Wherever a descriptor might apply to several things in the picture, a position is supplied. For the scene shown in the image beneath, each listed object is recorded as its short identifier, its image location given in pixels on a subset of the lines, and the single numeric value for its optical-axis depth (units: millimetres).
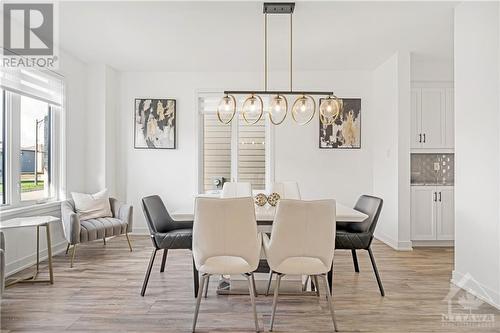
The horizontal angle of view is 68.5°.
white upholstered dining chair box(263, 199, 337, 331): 2488
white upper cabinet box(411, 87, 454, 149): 5266
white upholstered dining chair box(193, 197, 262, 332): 2500
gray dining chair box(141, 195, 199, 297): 3213
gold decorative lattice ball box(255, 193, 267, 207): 3477
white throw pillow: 4676
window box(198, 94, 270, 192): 6094
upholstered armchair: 4160
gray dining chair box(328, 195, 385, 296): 3283
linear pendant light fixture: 3452
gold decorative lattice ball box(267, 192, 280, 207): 3486
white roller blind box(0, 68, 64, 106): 3779
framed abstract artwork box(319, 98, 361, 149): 5926
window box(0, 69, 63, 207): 3867
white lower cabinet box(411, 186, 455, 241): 5168
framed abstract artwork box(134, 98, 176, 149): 5961
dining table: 3027
